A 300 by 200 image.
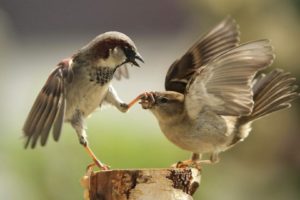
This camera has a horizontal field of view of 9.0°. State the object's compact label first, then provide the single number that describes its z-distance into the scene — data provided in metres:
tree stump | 5.66
